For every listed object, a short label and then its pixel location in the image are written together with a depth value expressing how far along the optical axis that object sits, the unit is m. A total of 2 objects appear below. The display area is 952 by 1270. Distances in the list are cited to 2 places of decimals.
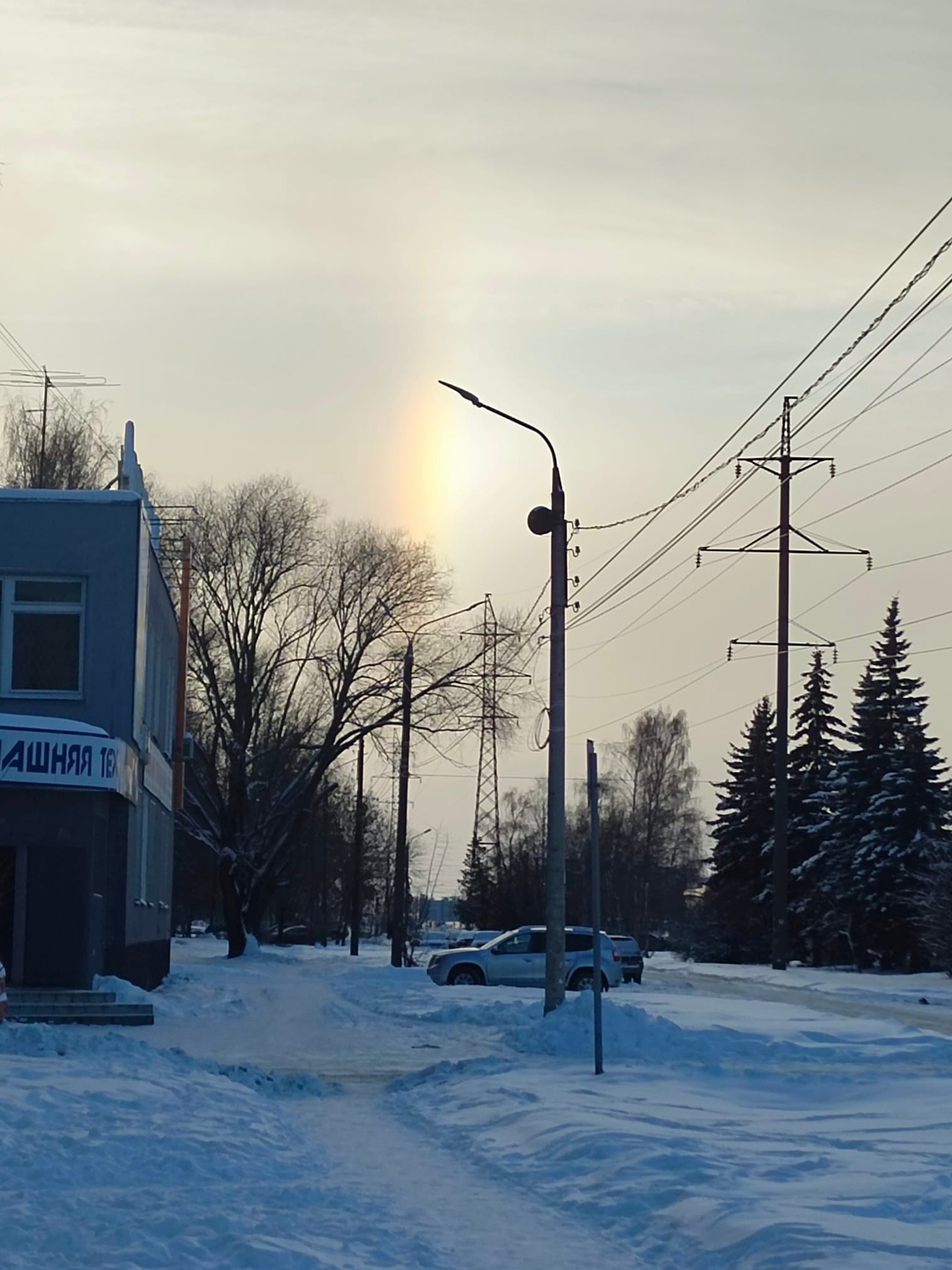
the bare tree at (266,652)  52.31
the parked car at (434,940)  78.56
